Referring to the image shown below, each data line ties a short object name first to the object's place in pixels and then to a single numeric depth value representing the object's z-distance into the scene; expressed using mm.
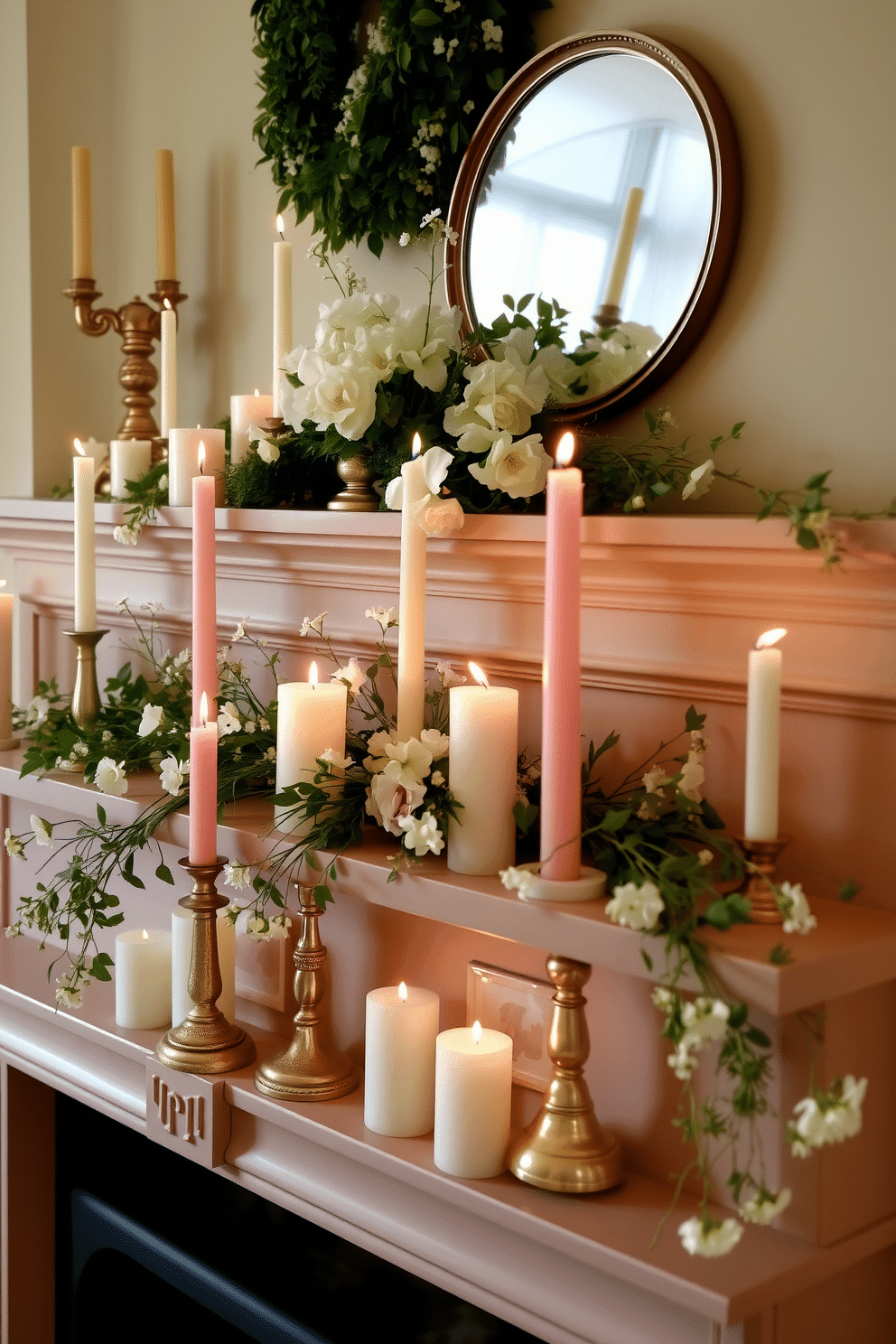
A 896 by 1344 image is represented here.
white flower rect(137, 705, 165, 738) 1173
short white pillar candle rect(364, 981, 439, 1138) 1022
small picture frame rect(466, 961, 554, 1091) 1041
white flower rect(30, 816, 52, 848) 1172
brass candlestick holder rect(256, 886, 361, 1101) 1091
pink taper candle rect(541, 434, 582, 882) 838
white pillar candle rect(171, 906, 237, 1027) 1209
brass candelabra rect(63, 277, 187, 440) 1538
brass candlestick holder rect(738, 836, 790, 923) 819
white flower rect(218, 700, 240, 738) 1133
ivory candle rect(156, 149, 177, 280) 1495
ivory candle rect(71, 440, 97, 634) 1357
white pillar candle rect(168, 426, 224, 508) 1242
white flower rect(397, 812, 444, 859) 913
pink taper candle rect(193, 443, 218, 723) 1110
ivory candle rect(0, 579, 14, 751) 1457
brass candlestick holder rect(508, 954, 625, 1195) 915
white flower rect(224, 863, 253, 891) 1030
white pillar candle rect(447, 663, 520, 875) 941
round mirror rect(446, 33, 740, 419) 982
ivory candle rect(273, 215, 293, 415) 1209
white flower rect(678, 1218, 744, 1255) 713
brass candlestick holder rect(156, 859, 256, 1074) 1136
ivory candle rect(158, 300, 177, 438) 1405
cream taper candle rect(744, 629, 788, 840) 804
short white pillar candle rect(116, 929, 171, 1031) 1263
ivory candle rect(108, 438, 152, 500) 1426
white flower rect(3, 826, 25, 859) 1204
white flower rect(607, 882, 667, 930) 781
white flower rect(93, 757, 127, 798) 1151
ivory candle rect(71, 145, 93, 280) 1514
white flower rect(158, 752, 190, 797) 1116
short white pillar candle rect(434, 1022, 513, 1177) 952
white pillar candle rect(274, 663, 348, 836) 1029
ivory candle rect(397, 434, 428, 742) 981
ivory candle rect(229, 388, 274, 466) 1246
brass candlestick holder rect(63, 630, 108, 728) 1379
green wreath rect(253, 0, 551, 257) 1132
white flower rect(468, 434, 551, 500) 974
